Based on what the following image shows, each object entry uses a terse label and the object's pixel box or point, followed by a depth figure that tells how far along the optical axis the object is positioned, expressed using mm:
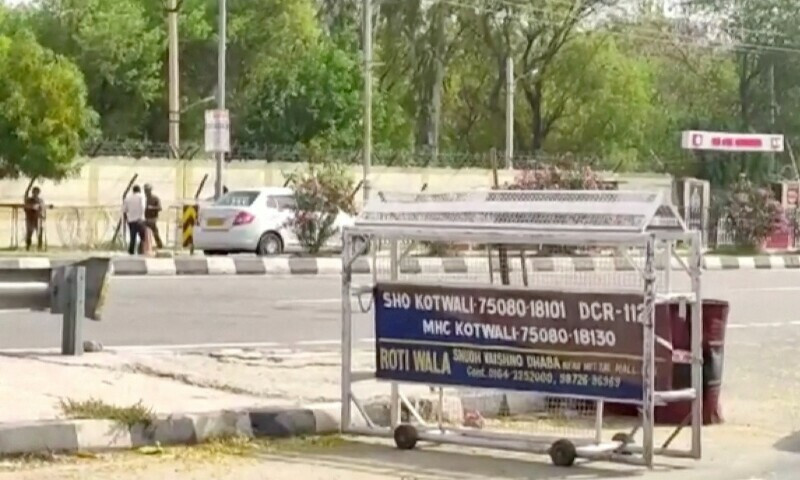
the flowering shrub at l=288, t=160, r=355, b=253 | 30578
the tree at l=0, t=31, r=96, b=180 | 34375
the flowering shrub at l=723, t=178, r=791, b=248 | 40906
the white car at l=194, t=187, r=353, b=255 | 30641
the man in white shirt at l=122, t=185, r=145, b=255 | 29048
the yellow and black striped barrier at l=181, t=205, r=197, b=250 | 30844
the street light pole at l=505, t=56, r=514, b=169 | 52631
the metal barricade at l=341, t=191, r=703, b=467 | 8773
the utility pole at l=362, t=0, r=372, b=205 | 41188
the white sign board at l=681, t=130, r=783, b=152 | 46375
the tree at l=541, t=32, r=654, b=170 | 61438
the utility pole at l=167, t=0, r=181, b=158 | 35969
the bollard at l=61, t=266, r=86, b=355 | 11656
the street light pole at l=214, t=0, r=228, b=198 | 32844
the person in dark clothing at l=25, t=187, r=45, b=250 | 32500
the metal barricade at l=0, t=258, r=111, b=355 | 11680
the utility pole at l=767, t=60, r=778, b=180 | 62281
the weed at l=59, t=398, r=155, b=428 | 9070
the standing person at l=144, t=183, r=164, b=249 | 30723
